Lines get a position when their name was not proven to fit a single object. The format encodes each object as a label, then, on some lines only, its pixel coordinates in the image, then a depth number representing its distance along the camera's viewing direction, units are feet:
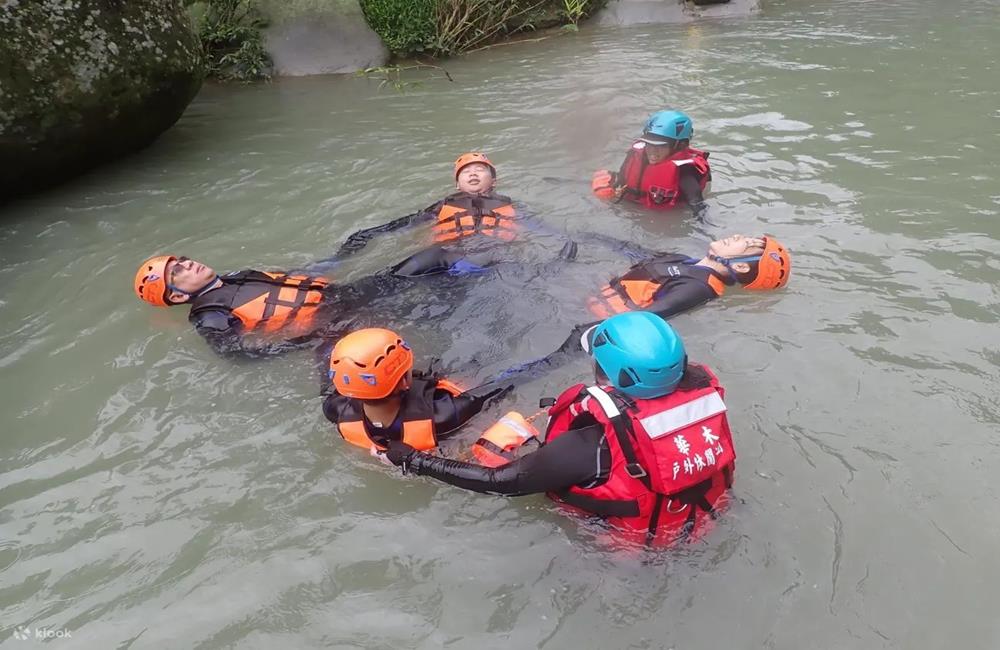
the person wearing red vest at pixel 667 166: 21.01
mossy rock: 23.27
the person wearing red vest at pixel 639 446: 9.55
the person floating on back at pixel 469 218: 20.30
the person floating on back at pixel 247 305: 16.31
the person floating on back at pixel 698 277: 16.29
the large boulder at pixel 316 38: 40.27
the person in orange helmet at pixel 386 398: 11.69
